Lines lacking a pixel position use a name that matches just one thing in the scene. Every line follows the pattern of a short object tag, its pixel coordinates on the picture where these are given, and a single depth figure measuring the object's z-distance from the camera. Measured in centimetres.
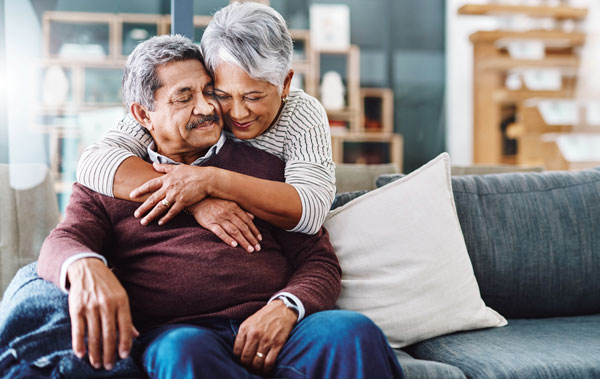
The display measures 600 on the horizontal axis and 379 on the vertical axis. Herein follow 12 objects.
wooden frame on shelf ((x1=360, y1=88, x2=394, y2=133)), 579
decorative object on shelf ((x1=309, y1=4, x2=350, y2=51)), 567
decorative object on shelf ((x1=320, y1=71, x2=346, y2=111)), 561
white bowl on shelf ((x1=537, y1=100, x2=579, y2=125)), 544
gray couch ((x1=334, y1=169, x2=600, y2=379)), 167
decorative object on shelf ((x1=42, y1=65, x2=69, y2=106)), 402
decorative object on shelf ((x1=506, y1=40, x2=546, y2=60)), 557
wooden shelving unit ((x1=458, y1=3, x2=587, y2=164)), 547
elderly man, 108
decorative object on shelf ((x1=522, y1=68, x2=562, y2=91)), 555
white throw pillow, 149
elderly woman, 132
